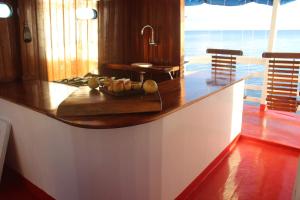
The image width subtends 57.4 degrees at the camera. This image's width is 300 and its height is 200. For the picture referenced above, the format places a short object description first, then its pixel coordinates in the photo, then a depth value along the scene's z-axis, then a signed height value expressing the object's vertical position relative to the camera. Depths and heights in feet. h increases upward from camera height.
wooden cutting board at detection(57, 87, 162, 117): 5.64 -1.11
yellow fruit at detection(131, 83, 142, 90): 6.57 -0.82
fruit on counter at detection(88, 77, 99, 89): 7.09 -0.82
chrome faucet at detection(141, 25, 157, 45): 13.23 +0.85
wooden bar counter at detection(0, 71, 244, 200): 5.75 -2.16
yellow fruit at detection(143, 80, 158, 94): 6.44 -0.82
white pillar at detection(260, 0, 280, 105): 14.55 +1.04
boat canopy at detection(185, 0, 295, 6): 14.09 +2.65
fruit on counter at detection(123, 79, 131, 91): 6.41 -0.78
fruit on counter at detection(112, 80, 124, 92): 6.30 -0.79
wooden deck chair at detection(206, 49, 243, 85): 11.32 -0.41
